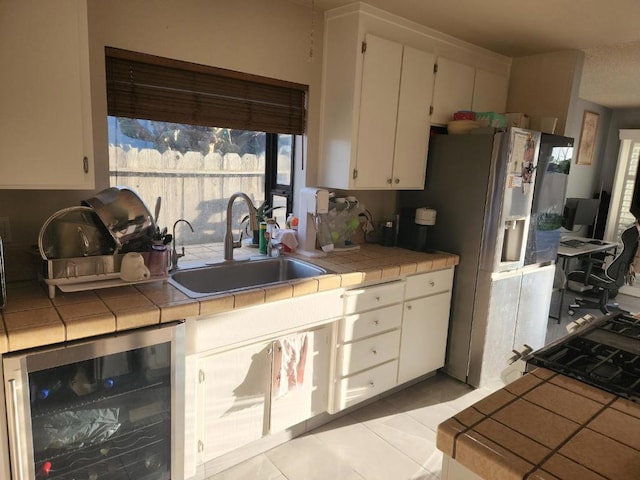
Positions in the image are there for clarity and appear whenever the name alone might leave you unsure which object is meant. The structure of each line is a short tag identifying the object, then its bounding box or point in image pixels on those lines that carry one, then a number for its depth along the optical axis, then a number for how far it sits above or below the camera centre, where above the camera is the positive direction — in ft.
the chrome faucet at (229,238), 7.67 -1.42
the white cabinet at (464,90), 9.64 +1.82
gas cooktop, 3.79 -1.71
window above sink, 7.03 +0.34
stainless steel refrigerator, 8.94 -1.38
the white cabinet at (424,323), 8.82 -3.19
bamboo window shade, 6.79 +1.01
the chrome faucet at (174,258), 7.11 -1.67
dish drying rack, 5.30 -1.53
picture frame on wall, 16.93 +1.49
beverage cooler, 4.70 -3.03
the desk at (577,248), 14.26 -2.48
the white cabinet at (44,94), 5.03 +0.61
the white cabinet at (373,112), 8.39 +1.04
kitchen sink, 7.32 -2.03
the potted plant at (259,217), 8.91 -1.18
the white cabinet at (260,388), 6.31 -3.53
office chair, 13.78 -3.37
